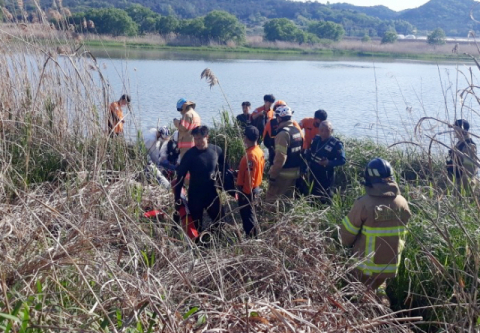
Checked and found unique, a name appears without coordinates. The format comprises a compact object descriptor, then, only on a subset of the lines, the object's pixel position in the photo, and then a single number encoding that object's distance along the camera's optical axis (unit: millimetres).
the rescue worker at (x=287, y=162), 7156
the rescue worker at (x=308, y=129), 8888
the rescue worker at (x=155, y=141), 7637
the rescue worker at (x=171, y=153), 7684
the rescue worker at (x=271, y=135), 8984
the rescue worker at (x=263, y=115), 10078
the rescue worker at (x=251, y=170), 6082
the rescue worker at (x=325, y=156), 7234
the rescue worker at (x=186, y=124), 7546
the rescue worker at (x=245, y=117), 10375
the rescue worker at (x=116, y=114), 5777
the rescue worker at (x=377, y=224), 4355
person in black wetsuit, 5805
